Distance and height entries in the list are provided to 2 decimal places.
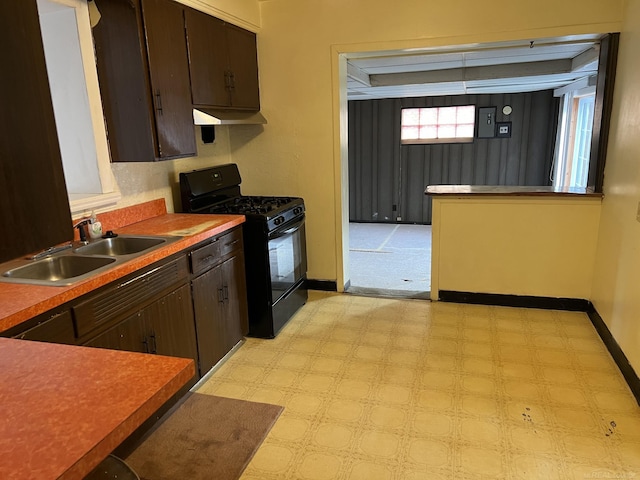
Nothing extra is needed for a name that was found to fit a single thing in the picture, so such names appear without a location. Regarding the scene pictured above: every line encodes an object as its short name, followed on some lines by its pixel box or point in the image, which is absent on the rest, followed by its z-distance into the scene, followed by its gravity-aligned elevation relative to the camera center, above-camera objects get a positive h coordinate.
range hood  3.02 +0.19
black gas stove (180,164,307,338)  3.11 -0.68
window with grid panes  7.41 +0.19
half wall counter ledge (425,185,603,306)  3.44 -0.85
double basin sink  1.96 -0.54
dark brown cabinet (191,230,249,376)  2.65 -1.00
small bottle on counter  2.50 -0.44
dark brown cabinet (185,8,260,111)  2.94 +0.56
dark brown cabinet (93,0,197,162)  2.46 +0.39
